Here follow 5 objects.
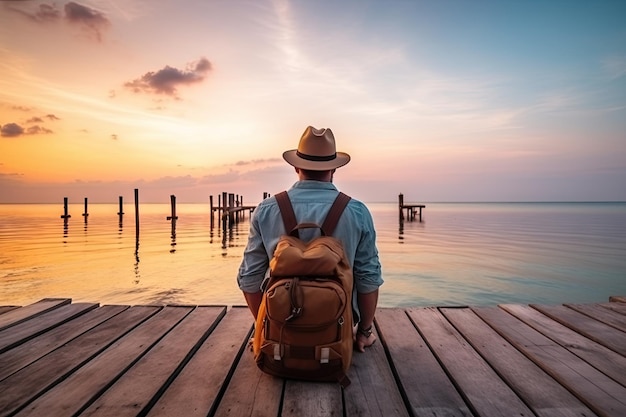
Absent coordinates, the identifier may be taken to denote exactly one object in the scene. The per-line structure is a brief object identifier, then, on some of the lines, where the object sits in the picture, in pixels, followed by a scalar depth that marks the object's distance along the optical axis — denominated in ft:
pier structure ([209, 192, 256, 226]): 95.84
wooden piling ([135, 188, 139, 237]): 81.78
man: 7.93
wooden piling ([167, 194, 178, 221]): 104.80
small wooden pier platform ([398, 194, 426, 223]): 115.92
